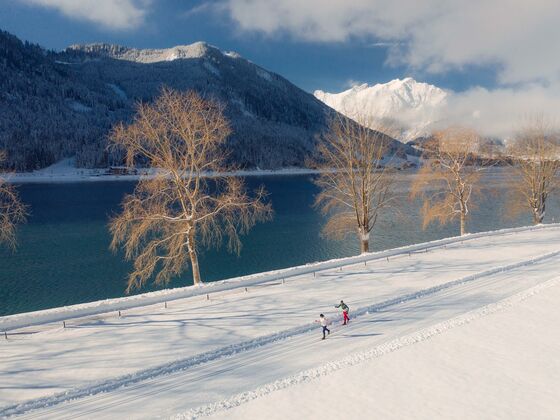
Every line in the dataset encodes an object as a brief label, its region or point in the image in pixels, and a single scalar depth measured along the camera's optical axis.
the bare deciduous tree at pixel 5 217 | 18.16
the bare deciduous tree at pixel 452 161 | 35.62
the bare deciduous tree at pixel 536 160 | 43.22
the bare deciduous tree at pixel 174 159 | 21.94
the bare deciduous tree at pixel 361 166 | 30.08
